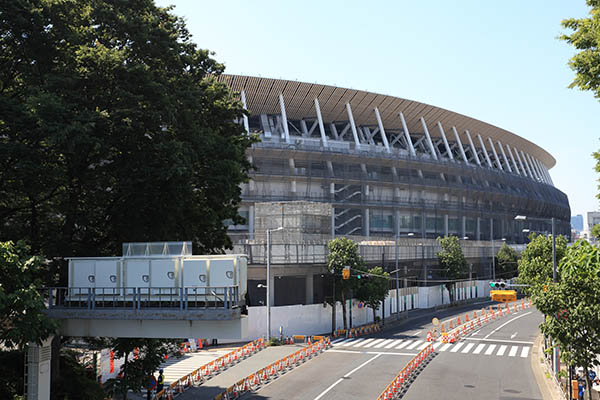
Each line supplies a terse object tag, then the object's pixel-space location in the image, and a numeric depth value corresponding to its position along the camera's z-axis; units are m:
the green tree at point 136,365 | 27.91
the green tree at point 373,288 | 60.47
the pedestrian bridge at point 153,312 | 21.56
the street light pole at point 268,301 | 50.12
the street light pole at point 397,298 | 68.57
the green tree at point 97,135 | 25.77
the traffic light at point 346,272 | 51.79
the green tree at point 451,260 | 84.06
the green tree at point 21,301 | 20.03
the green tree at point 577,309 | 26.53
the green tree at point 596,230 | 28.48
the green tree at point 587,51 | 24.89
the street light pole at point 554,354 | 35.91
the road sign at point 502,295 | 46.78
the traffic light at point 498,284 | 46.27
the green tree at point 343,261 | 58.31
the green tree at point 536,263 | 46.25
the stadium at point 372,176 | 83.54
